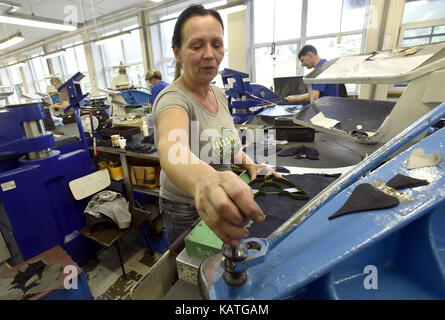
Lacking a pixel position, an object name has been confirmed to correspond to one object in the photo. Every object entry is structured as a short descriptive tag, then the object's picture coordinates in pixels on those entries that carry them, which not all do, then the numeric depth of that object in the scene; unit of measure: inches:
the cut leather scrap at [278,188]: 37.4
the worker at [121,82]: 147.1
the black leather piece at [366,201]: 16.7
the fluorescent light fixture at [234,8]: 180.2
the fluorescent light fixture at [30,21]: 146.2
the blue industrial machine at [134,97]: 137.4
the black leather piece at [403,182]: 17.2
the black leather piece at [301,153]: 60.8
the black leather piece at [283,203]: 29.5
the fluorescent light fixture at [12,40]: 192.2
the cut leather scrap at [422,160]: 19.0
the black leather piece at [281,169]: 51.3
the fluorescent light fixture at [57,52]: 248.4
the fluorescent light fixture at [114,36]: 204.2
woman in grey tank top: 14.3
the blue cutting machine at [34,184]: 61.2
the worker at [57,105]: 174.0
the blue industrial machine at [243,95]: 108.1
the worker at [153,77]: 135.8
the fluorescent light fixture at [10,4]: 170.1
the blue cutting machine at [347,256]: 15.5
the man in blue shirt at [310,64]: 102.8
